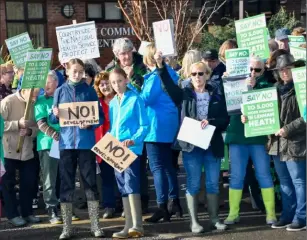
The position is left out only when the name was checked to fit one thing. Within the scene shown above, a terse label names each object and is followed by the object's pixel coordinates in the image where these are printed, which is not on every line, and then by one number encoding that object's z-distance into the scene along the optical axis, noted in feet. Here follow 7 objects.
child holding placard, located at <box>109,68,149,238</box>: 25.38
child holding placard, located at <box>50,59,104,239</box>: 25.52
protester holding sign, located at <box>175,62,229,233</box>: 26.03
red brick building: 77.10
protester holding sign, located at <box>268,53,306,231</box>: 25.26
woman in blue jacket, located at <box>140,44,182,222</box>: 27.09
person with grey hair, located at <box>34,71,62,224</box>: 27.68
